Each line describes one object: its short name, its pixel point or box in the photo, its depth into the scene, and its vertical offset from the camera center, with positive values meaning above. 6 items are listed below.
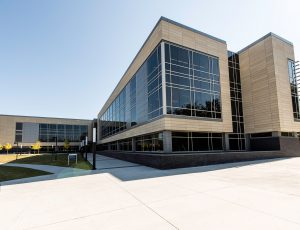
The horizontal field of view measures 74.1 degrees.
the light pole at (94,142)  18.52 -0.22
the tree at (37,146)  67.90 -1.60
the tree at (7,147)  67.81 -1.72
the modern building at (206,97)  22.00 +5.32
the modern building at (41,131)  72.19 +3.91
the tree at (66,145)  75.21 -1.58
